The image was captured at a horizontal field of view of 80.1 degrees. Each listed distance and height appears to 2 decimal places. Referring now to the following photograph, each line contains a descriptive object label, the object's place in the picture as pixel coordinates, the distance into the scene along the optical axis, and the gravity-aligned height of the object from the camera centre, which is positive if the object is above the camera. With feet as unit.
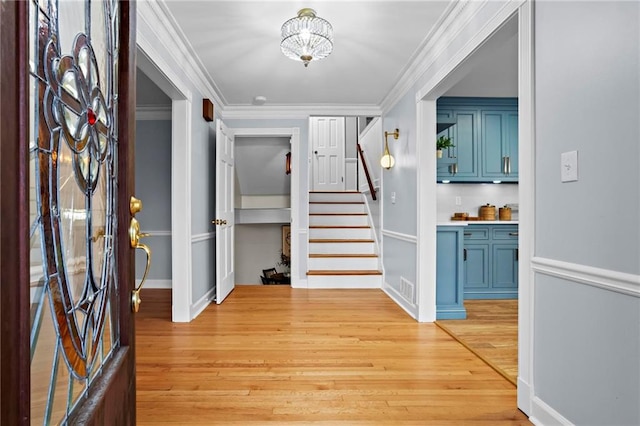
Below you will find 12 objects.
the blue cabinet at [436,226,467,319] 11.55 -1.75
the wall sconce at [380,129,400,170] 14.30 +2.03
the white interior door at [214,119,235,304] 13.14 +0.01
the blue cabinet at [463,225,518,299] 13.98 -1.82
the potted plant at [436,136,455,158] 14.24 +2.57
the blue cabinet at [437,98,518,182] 14.89 +2.84
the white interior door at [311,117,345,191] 24.45 +3.70
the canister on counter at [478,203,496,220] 15.47 +0.03
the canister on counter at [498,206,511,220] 15.48 -0.01
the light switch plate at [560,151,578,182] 4.95 +0.62
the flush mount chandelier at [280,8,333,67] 8.11 +3.82
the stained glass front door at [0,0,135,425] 1.64 +0.00
